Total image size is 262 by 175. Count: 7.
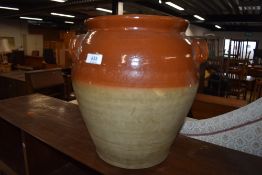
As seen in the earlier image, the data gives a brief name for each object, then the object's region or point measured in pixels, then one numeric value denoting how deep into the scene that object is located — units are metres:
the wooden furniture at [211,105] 1.60
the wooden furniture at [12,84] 3.04
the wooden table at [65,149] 0.55
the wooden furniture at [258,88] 3.16
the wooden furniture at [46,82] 2.55
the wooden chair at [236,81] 3.82
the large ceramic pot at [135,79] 0.45
